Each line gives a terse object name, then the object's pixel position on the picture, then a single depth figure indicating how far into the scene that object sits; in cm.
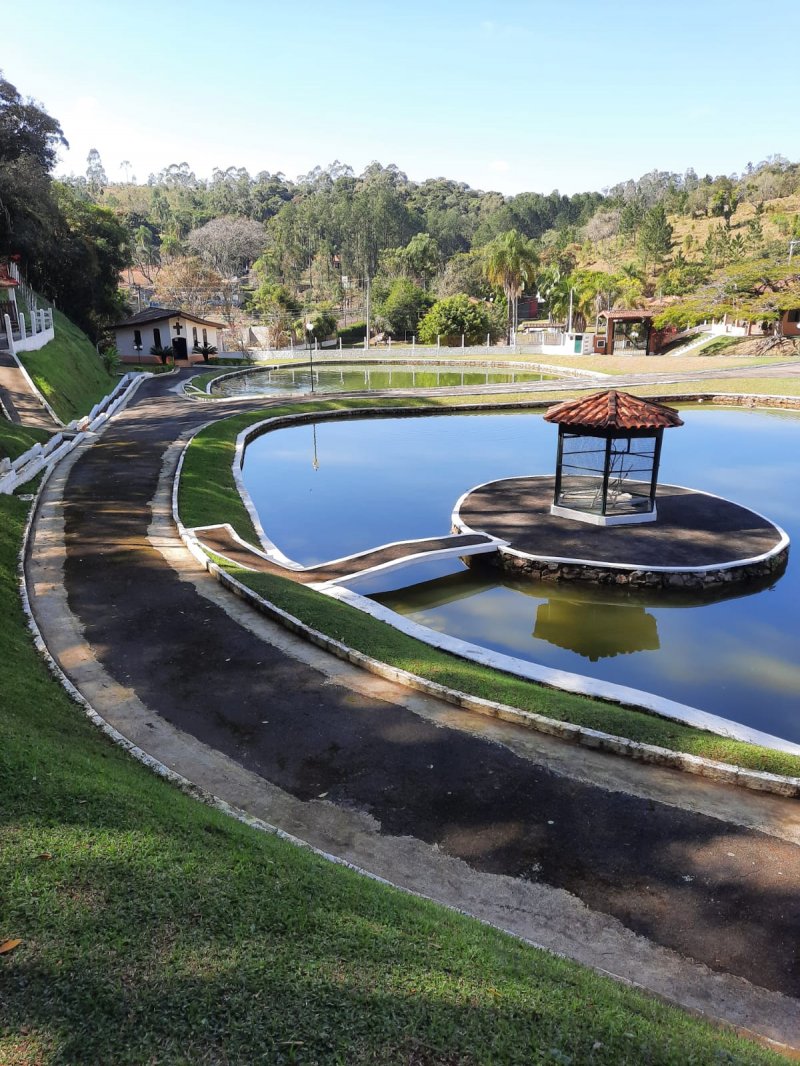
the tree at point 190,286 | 9881
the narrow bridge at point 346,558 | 1675
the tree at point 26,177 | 3953
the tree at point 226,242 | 10700
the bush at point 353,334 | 9088
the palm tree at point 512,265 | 8238
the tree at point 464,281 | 9894
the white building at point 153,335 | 6362
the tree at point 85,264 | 5406
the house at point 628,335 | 6881
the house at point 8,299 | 3972
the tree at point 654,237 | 9900
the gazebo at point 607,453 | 2025
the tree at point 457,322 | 7962
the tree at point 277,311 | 8394
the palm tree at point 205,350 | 6694
